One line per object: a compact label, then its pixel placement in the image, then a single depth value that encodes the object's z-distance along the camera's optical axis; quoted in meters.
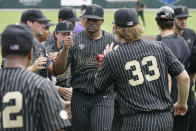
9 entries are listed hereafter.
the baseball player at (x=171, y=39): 11.73
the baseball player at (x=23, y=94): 6.40
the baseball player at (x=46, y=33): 13.66
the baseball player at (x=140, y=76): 9.12
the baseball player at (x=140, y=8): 49.68
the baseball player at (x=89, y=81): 12.45
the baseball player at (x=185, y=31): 13.30
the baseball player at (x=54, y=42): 13.35
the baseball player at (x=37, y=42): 10.62
